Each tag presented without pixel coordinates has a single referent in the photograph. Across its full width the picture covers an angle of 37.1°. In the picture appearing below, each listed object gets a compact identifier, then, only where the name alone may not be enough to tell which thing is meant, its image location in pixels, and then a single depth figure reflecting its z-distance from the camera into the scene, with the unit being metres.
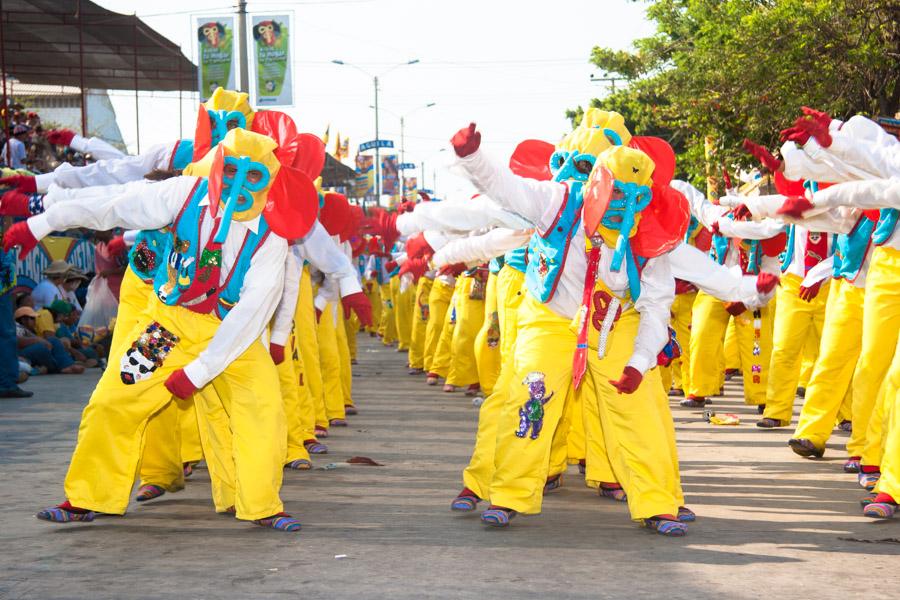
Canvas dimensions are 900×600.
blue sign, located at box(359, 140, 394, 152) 43.00
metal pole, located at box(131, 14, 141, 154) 26.73
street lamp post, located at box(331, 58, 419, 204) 54.62
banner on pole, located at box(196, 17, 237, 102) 19.20
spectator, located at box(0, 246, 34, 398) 12.40
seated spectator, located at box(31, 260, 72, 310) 17.27
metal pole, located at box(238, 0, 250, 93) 18.83
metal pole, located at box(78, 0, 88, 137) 21.14
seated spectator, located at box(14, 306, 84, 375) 16.03
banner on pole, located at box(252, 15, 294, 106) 19.78
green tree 19.44
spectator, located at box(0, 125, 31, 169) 17.62
